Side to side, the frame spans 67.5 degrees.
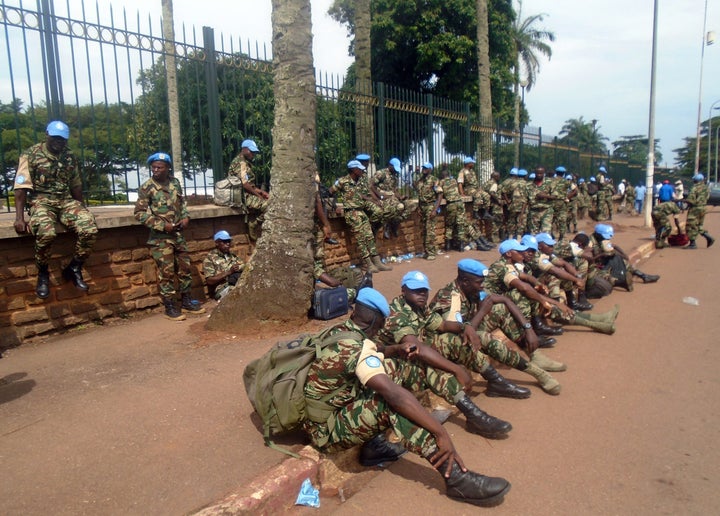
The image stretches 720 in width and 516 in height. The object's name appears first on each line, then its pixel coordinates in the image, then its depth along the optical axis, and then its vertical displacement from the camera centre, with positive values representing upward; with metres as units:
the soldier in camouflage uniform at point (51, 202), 4.85 -0.05
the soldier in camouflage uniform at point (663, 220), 11.95 -0.89
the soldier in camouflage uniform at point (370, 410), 2.65 -1.15
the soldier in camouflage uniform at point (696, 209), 11.93 -0.66
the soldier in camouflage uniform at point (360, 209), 8.35 -0.34
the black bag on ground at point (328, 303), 5.61 -1.19
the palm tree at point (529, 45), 32.98 +8.60
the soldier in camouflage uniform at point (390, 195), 9.11 -0.13
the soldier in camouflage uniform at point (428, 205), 10.41 -0.36
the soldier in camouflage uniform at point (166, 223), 5.58 -0.31
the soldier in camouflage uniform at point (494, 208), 12.82 -0.56
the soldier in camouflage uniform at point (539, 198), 12.16 -0.33
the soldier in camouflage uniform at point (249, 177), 6.78 +0.17
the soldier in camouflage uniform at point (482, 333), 3.95 -1.17
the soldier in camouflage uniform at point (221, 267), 6.40 -0.90
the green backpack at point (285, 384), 2.96 -1.08
